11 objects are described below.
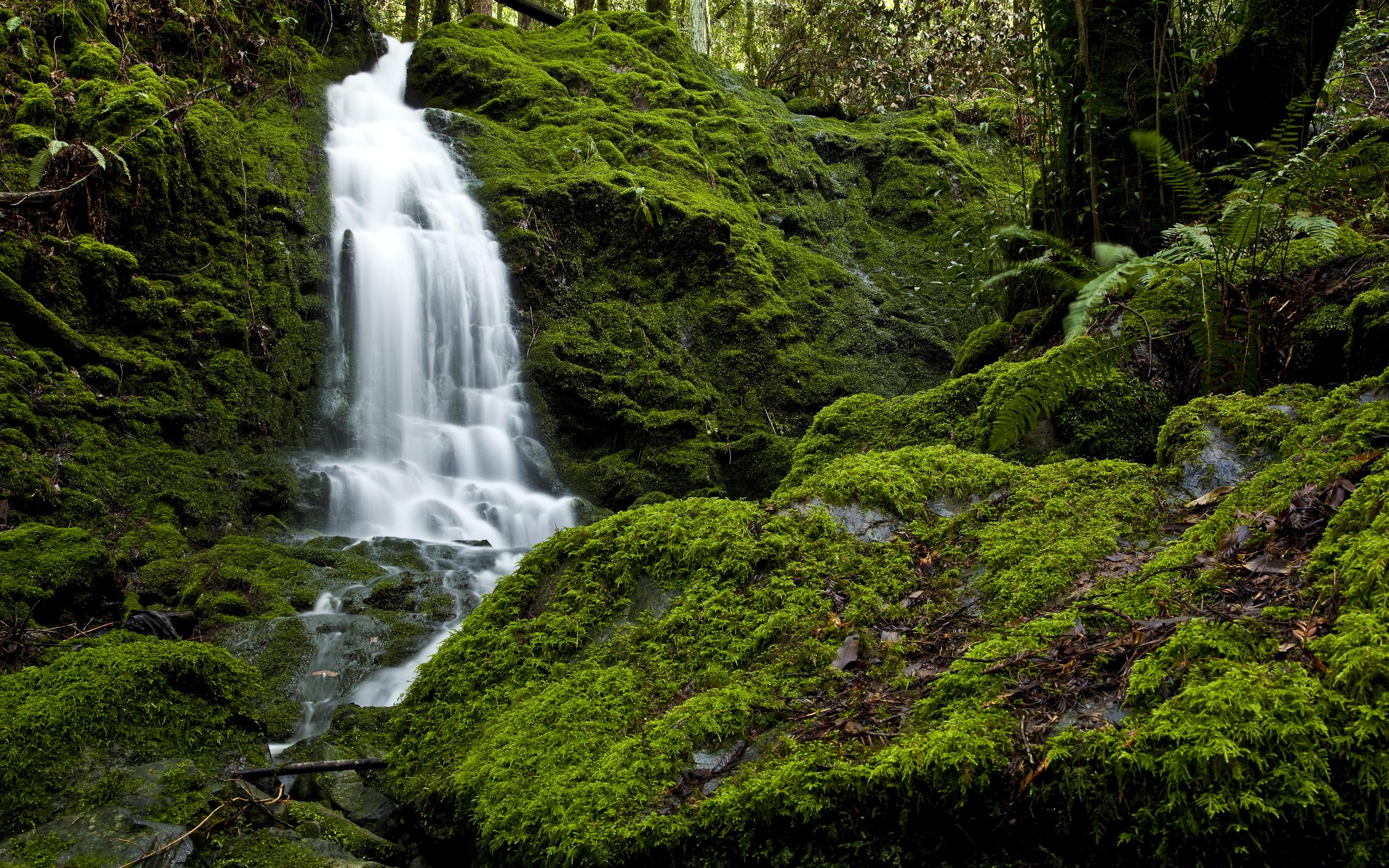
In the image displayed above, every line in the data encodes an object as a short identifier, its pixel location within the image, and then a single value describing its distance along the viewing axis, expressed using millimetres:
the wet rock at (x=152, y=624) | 4895
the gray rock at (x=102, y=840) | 2350
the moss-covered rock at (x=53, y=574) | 4699
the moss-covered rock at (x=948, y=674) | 1411
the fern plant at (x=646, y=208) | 9906
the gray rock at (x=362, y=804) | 2953
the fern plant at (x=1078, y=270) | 3283
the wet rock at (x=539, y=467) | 8680
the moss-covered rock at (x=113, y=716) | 2717
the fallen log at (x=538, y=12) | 14219
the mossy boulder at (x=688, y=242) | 9141
